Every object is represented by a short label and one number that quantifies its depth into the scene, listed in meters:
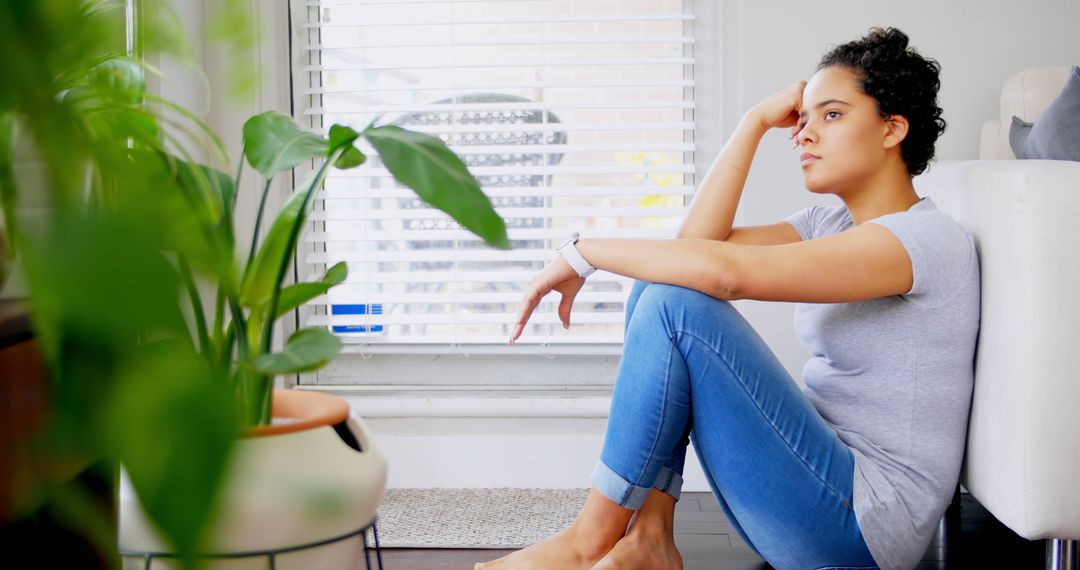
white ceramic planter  0.72
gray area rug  2.09
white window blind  2.63
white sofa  1.31
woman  1.46
